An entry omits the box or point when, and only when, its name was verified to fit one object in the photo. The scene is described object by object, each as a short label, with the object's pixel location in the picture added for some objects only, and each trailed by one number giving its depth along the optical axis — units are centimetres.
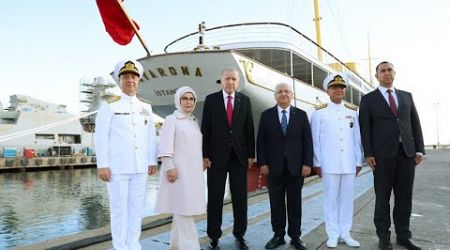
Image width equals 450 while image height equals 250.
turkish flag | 790
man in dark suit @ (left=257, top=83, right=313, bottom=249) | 395
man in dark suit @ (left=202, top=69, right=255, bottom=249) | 392
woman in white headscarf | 351
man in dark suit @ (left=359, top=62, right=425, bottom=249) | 379
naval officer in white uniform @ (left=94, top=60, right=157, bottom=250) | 334
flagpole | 768
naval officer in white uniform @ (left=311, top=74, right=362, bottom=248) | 398
